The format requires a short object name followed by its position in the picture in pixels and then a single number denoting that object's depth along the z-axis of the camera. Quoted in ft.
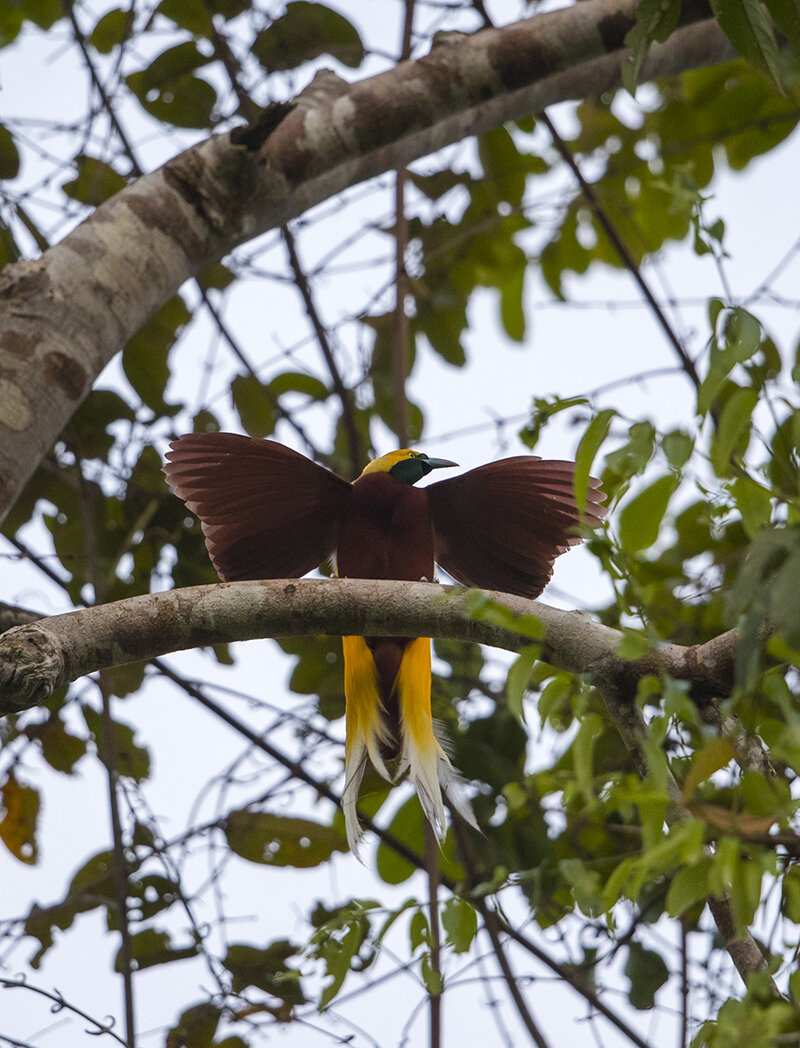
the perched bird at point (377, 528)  50.24
